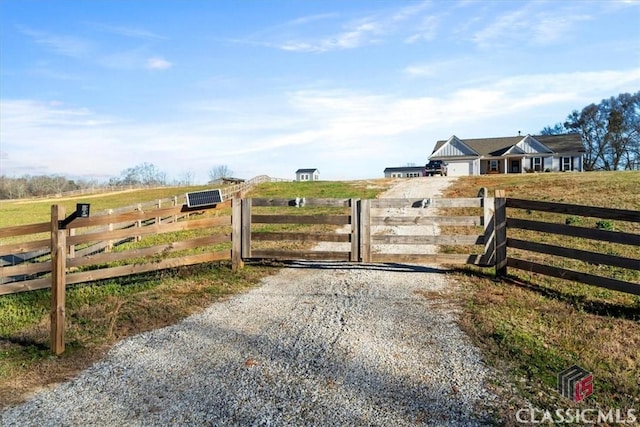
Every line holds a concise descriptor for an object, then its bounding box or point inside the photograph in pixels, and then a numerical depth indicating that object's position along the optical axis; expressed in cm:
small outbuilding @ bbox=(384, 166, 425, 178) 7412
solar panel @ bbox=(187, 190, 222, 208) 737
